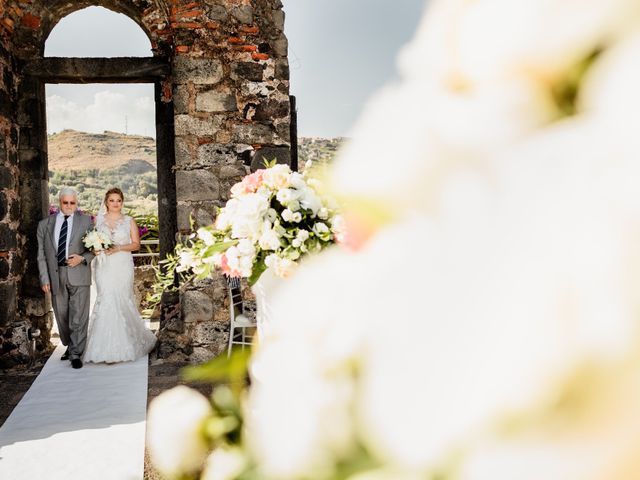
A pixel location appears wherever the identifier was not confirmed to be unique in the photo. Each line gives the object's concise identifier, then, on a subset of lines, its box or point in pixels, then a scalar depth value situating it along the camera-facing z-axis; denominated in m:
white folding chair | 5.52
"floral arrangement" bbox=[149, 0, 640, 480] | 0.22
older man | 5.76
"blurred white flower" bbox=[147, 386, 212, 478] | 0.46
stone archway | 5.58
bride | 6.04
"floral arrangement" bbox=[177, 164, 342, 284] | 2.42
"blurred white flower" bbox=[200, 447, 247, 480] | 0.44
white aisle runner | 3.42
